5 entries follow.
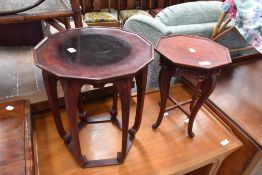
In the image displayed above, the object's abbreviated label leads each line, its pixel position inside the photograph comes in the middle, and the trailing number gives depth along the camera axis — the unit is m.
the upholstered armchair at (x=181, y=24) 1.45
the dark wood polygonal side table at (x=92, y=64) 0.70
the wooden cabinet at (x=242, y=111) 1.13
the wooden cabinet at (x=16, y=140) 0.83
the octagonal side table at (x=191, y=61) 0.92
